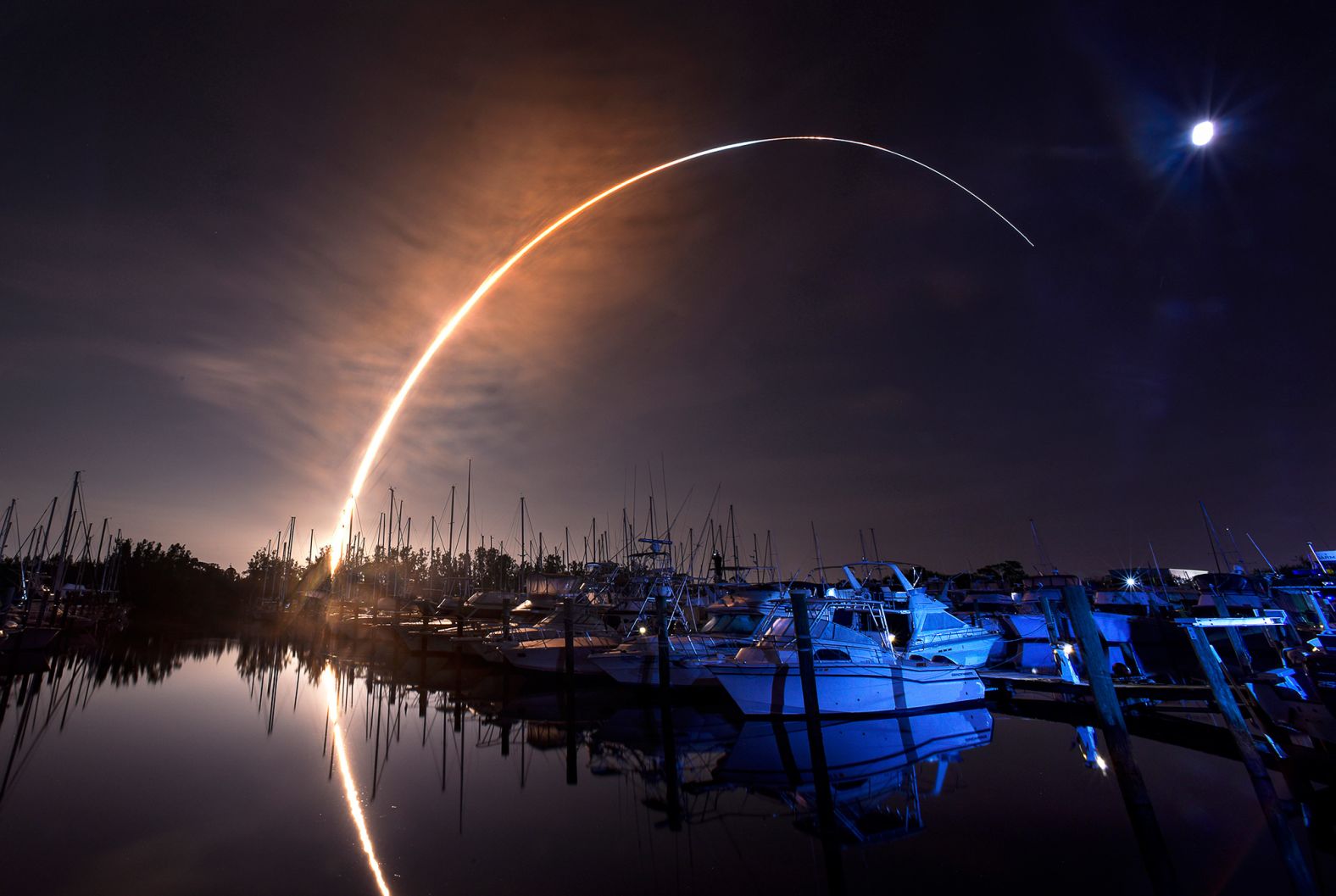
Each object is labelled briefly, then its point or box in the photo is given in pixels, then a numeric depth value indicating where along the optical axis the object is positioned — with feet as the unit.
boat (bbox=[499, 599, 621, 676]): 94.99
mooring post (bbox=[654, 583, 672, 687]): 75.61
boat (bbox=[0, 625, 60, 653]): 115.85
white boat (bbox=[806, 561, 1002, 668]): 76.54
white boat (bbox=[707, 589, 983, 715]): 64.23
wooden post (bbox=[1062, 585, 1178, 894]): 34.23
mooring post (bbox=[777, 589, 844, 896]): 40.50
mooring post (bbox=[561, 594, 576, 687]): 83.35
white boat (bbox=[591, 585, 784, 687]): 79.51
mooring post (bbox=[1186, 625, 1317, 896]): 31.83
